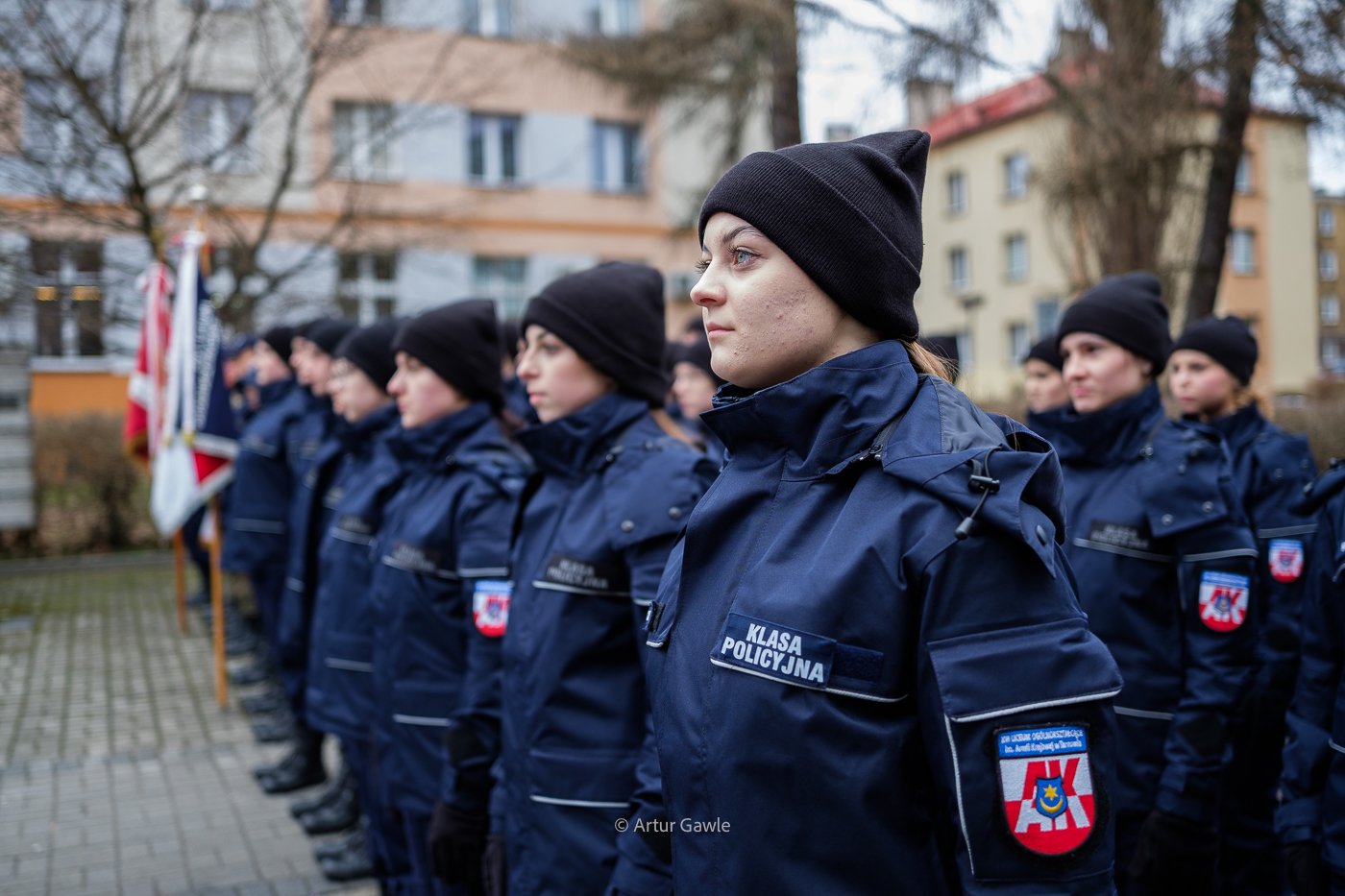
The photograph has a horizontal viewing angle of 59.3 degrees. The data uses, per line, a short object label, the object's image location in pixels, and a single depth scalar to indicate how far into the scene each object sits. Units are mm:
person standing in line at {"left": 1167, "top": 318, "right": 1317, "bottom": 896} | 3719
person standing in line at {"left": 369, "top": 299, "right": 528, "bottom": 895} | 3664
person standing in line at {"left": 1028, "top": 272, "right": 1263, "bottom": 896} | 3326
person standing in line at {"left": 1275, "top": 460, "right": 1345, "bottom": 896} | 2805
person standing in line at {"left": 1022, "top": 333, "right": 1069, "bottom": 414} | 5266
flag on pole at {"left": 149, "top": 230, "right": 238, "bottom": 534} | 8297
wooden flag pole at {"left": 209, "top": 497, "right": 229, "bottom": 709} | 8164
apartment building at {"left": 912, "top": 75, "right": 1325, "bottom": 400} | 37594
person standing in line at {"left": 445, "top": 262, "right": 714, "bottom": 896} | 2896
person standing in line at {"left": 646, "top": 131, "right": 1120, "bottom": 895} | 1616
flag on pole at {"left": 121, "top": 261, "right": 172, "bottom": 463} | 9297
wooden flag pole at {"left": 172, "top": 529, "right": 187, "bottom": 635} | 10266
